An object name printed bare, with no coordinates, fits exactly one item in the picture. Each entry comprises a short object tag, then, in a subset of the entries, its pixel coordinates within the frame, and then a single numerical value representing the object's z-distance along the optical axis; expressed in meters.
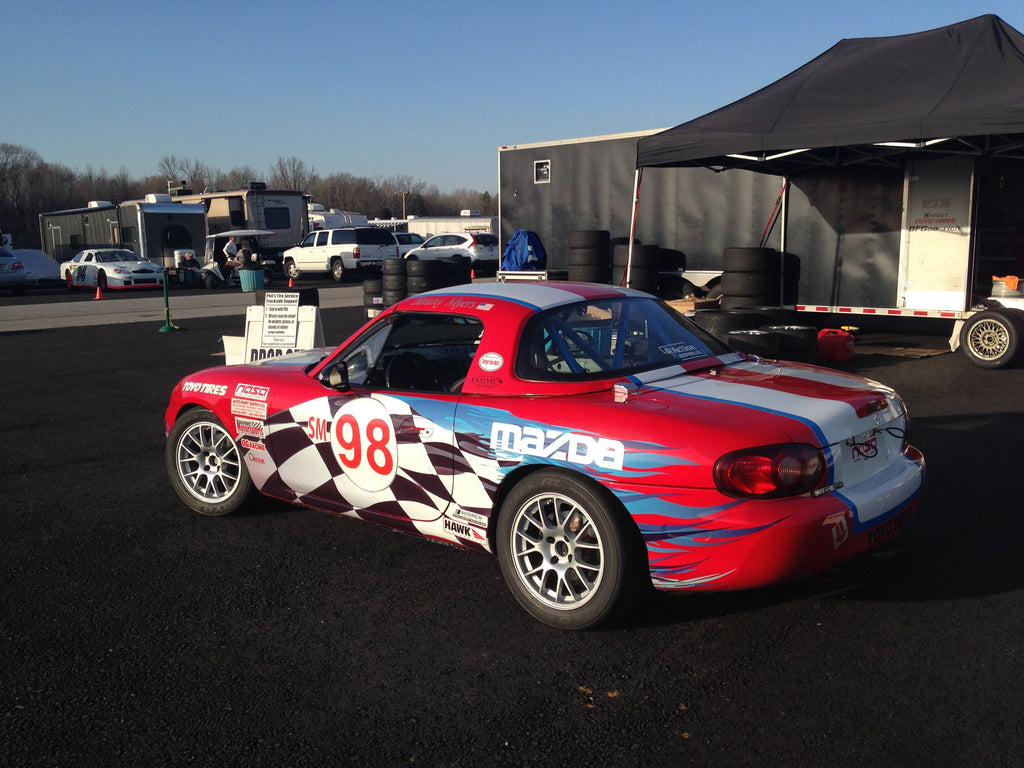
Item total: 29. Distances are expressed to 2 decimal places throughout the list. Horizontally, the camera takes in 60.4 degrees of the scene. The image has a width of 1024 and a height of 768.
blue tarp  16.53
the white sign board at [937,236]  11.60
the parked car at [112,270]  27.70
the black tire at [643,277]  14.17
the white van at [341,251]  30.70
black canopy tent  9.74
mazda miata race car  3.31
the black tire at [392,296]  16.95
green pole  16.14
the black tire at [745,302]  12.55
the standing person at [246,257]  24.76
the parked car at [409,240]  32.50
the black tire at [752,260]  12.41
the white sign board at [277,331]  8.43
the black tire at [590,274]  14.66
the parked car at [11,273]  27.28
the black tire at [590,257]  14.66
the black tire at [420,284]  16.52
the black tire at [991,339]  9.78
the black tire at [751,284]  12.46
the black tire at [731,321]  10.73
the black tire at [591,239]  14.67
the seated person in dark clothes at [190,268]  30.27
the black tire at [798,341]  9.42
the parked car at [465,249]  28.97
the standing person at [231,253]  28.32
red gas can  10.42
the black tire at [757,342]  8.52
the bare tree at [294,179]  112.12
